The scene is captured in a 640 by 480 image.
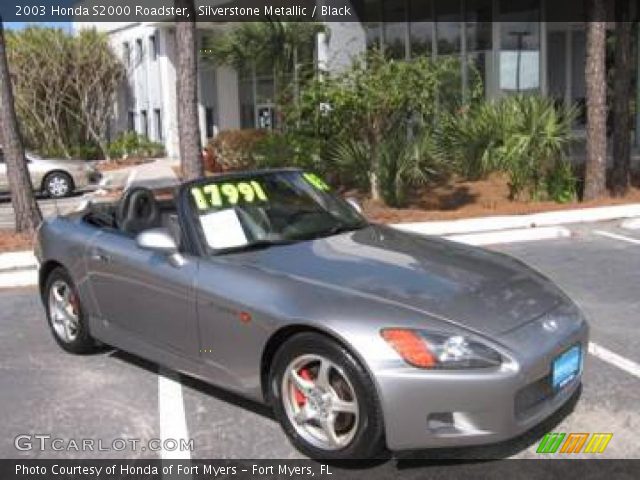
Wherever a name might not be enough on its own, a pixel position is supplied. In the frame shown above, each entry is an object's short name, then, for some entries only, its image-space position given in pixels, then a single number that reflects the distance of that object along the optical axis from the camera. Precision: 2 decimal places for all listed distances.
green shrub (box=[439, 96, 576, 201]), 13.63
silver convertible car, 3.89
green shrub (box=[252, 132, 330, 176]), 13.91
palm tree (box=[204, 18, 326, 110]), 23.05
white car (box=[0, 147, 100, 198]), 20.05
